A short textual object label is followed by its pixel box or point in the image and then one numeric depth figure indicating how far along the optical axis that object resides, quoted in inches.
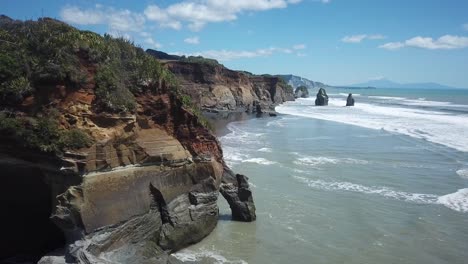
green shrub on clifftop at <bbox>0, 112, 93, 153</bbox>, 406.0
